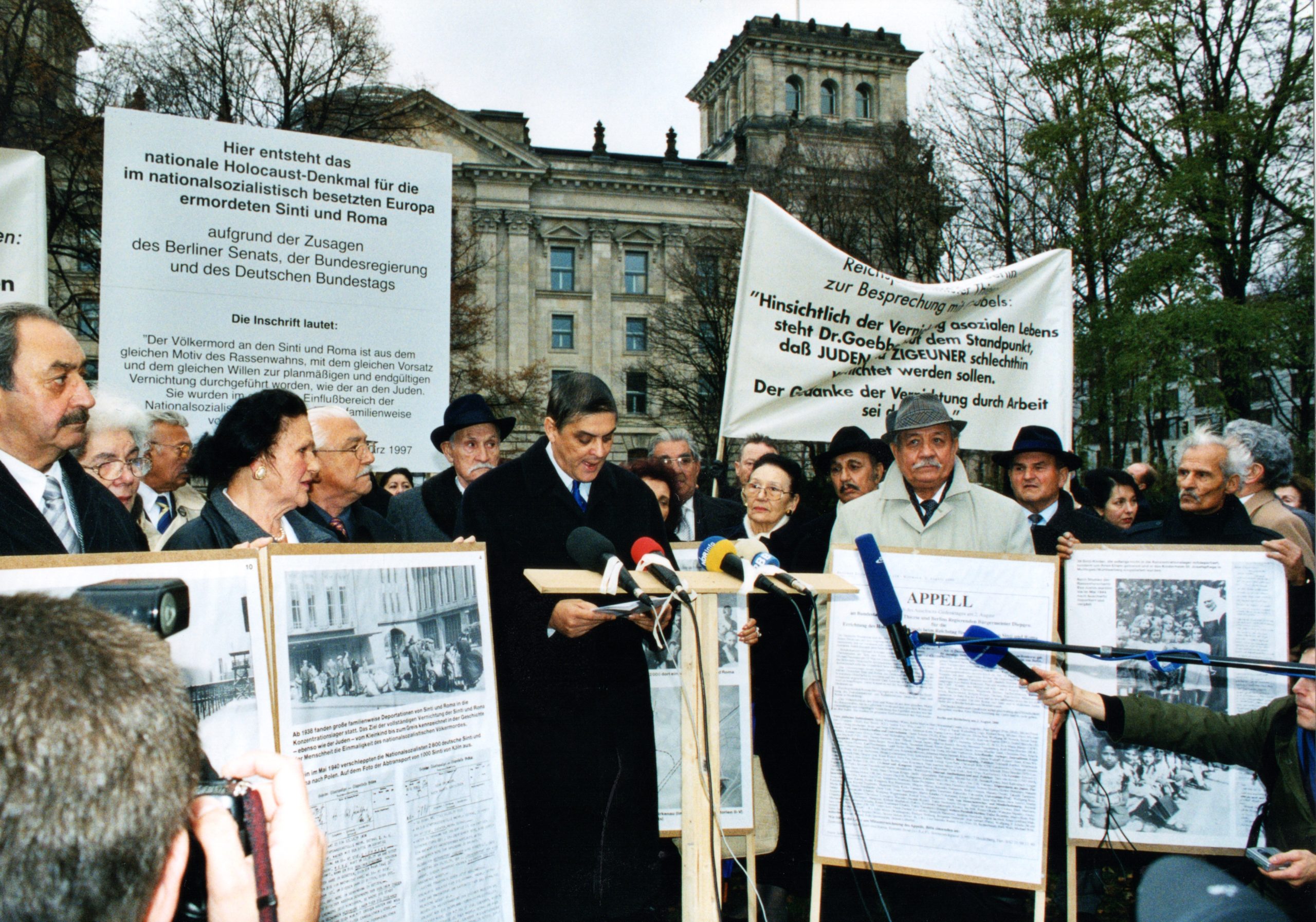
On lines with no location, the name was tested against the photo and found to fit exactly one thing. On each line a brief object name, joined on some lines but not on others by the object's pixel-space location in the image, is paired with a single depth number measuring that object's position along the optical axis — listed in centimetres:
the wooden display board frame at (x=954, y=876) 367
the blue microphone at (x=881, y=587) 333
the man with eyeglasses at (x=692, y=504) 678
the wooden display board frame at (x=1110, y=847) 385
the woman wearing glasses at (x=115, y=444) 435
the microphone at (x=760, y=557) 251
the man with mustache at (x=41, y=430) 273
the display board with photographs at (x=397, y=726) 272
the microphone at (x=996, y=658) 315
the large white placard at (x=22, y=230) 461
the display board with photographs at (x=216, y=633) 235
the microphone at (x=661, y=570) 236
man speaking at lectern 363
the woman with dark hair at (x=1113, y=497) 799
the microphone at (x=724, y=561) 254
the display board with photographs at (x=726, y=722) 440
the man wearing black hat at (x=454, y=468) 557
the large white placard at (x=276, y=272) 461
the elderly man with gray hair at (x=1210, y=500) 466
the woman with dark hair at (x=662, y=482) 594
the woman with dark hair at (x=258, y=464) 323
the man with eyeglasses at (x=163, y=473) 526
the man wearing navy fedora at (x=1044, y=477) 536
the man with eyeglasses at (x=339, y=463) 430
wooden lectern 238
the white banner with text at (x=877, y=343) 554
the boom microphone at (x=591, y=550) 262
